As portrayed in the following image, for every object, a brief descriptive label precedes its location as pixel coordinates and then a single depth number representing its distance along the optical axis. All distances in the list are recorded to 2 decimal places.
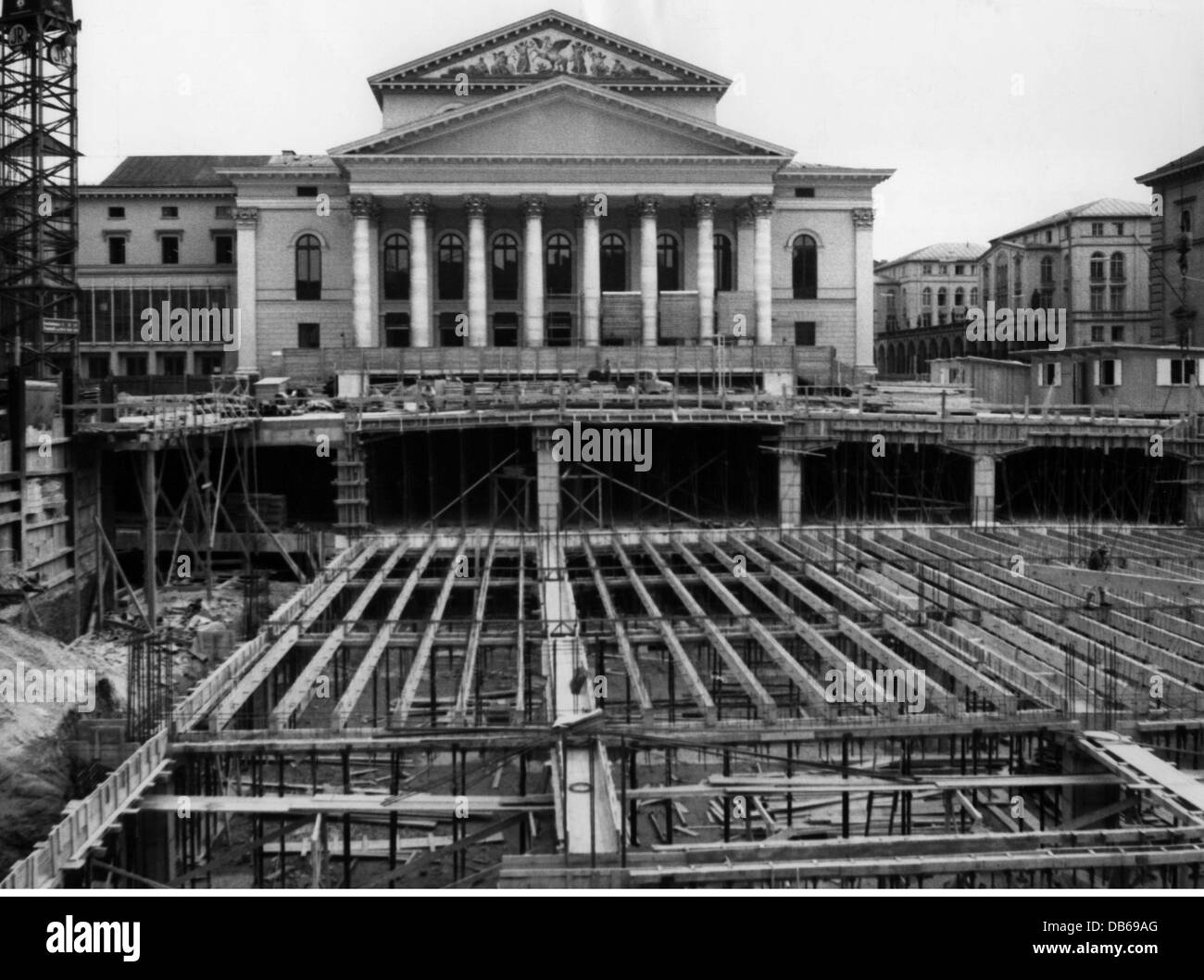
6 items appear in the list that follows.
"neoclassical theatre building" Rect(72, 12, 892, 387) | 58.50
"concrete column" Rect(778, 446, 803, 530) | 41.94
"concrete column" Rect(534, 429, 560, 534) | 40.16
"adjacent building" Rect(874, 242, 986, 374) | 103.38
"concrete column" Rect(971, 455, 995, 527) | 41.72
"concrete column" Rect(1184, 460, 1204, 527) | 41.40
